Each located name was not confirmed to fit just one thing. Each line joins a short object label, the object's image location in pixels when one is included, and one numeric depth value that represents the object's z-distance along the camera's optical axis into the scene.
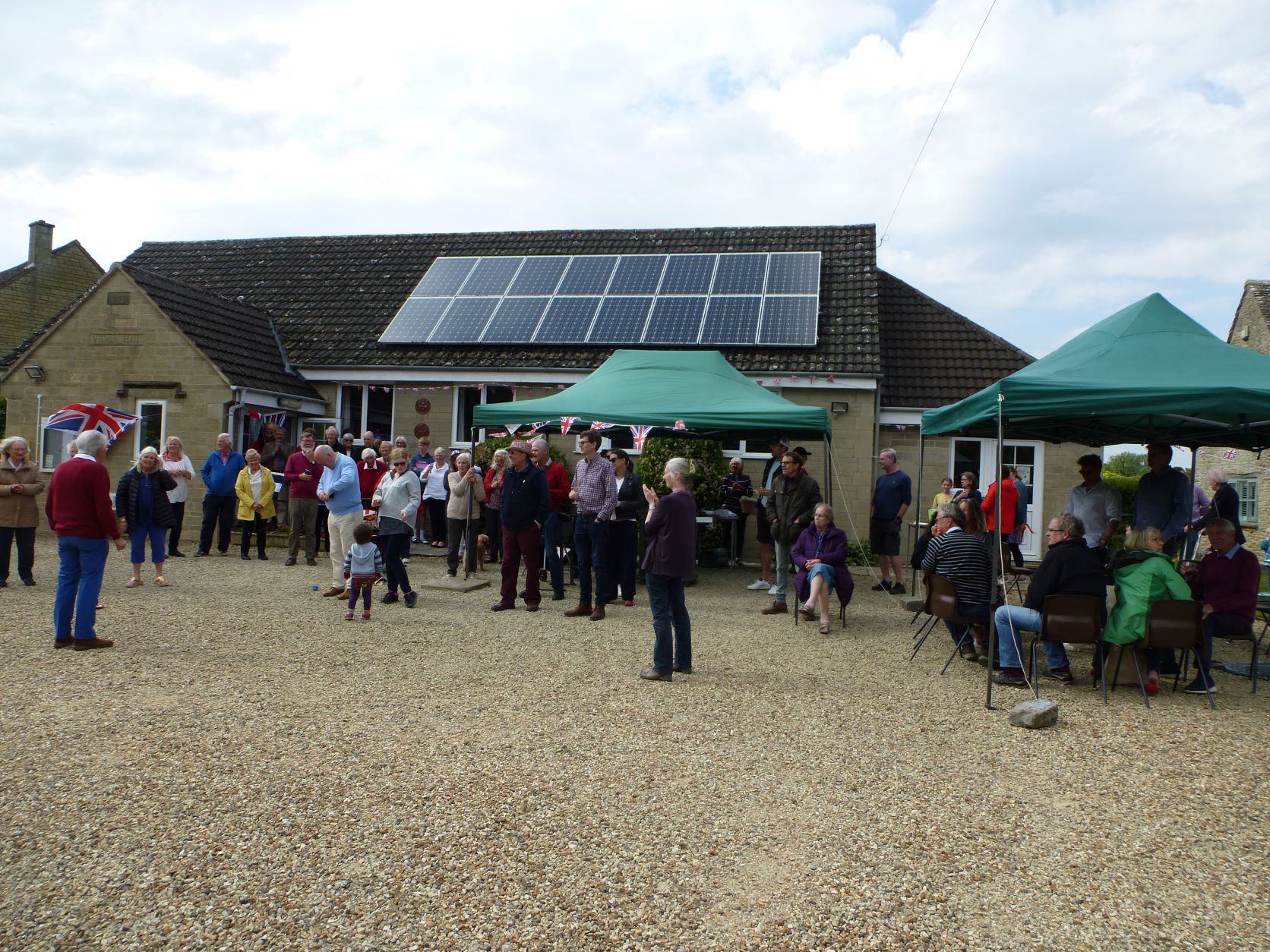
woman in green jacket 6.64
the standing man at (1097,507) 8.85
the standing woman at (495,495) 11.39
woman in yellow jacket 13.09
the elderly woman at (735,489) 13.28
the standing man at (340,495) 9.65
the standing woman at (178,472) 12.27
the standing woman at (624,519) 9.77
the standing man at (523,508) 9.44
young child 8.94
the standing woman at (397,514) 9.66
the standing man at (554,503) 9.86
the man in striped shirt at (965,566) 7.49
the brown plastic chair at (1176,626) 6.51
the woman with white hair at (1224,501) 10.62
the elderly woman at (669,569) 6.82
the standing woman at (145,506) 10.48
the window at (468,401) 17.48
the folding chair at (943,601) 7.44
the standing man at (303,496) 12.80
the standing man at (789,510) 10.09
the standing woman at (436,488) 13.55
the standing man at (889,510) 11.84
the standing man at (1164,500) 8.81
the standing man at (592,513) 9.50
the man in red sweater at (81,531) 7.26
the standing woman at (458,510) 11.80
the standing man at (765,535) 11.55
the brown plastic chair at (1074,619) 6.62
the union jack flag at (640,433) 10.98
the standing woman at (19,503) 10.15
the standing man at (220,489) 13.05
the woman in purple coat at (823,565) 9.17
